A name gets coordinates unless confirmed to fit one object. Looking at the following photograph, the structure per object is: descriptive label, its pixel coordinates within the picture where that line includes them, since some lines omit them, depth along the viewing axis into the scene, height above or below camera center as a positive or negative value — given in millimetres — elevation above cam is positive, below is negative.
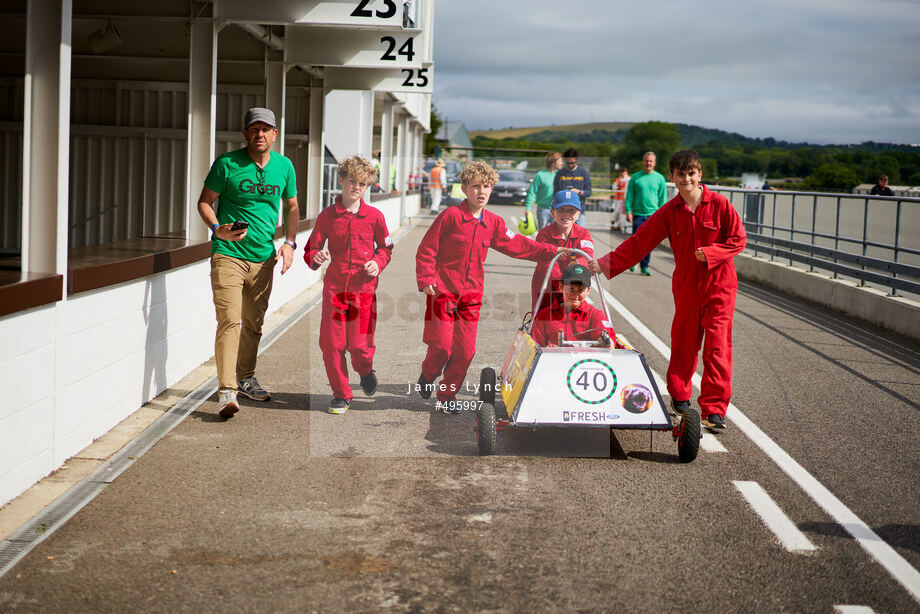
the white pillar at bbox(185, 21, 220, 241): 10211 +732
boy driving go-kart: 6977 -710
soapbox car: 6422 -1136
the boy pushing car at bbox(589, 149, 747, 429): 7270 -443
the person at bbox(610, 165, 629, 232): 31562 +439
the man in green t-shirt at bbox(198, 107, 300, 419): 7406 -209
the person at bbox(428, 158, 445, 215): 37656 +979
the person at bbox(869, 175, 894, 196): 25522 +984
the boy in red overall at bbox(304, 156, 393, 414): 7340 -389
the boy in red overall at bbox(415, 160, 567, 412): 7242 -332
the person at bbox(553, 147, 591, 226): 14453 +552
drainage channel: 4719 -1582
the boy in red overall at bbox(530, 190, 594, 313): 7340 -148
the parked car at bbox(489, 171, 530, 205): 43906 +873
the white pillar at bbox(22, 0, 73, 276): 5832 +262
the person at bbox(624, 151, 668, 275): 18141 +439
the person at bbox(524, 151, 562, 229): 15766 +475
